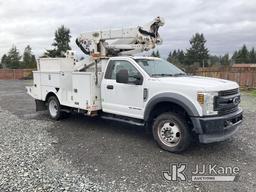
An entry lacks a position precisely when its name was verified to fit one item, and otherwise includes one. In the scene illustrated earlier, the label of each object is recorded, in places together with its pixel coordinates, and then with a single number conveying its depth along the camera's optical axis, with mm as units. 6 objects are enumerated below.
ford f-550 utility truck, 3843
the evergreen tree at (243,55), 52463
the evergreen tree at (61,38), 34799
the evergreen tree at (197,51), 45623
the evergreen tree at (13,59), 38063
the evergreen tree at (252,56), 52712
